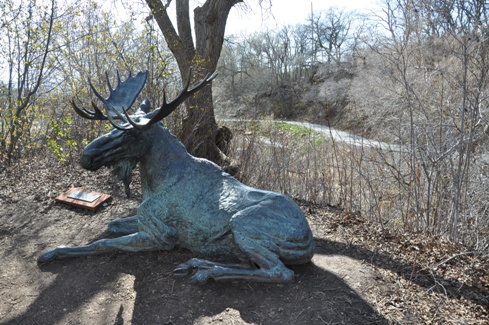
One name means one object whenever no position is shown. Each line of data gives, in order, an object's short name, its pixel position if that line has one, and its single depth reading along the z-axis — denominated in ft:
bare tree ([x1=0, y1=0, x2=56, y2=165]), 22.63
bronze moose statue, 10.58
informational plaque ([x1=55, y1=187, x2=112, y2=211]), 16.66
